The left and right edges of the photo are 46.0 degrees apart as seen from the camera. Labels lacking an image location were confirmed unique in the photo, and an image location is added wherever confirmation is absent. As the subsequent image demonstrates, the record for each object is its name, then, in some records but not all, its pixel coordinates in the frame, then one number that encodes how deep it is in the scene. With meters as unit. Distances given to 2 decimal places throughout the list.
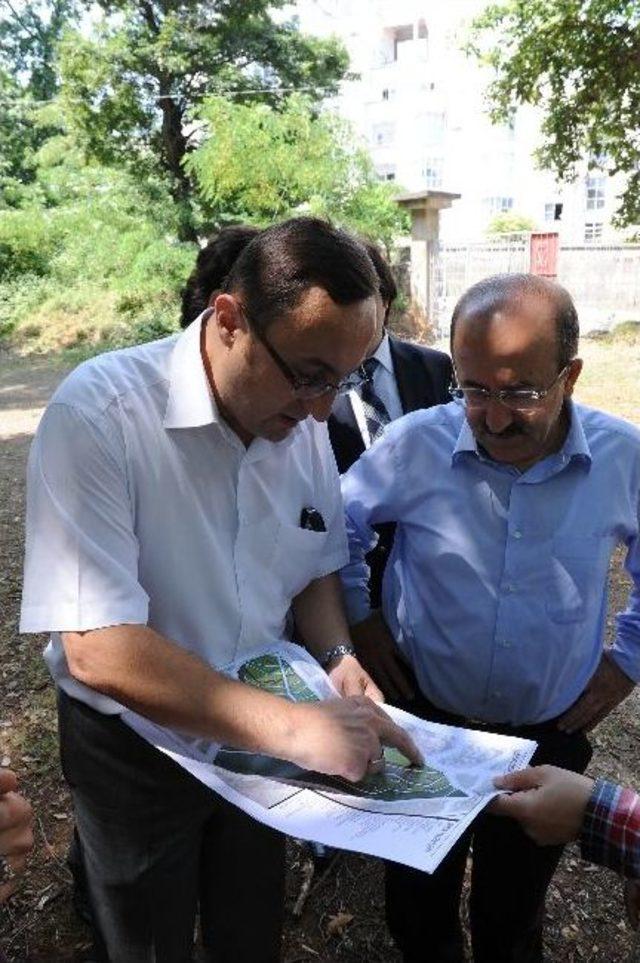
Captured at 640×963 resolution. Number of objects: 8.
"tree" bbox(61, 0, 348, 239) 14.98
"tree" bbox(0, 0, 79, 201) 20.03
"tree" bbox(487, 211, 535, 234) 32.00
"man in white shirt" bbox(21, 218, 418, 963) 1.22
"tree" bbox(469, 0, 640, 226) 8.48
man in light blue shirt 1.60
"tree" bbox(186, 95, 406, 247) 13.05
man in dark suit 2.48
